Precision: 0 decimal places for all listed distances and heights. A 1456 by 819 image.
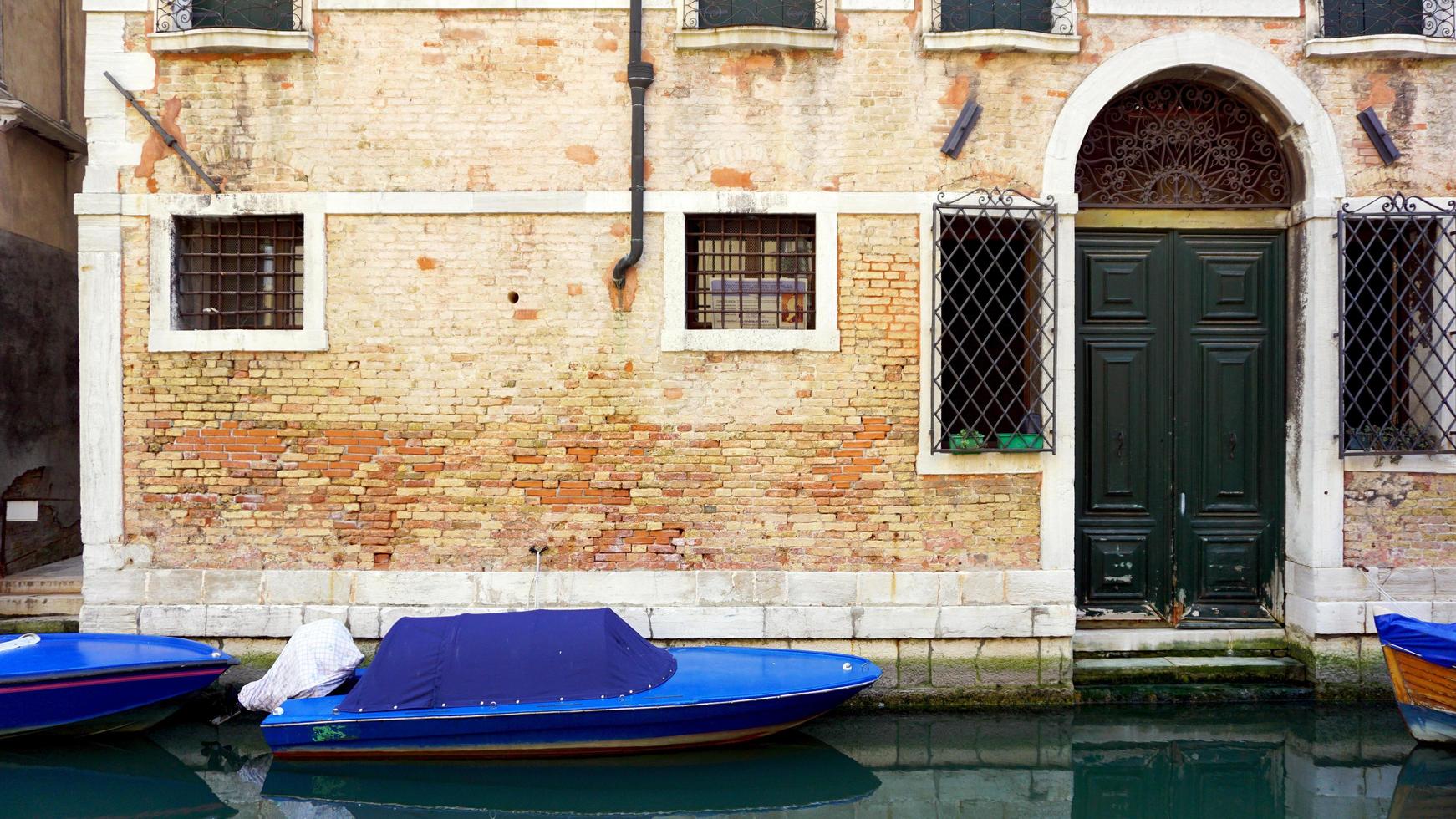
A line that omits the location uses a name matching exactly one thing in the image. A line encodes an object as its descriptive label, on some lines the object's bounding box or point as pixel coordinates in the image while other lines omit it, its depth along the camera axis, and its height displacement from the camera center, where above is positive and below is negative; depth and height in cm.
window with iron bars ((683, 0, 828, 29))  711 +272
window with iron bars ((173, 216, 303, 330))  723 +93
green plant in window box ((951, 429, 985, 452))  695 -22
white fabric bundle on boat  631 -162
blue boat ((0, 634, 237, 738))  620 -167
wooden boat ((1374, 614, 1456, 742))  600 -154
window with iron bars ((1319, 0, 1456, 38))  712 +272
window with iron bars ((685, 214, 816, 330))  717 +95
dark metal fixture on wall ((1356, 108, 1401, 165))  702 +188
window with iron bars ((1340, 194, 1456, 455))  707 +58
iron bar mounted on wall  700 +180
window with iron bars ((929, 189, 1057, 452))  698 +61
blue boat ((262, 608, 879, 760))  595 -168
